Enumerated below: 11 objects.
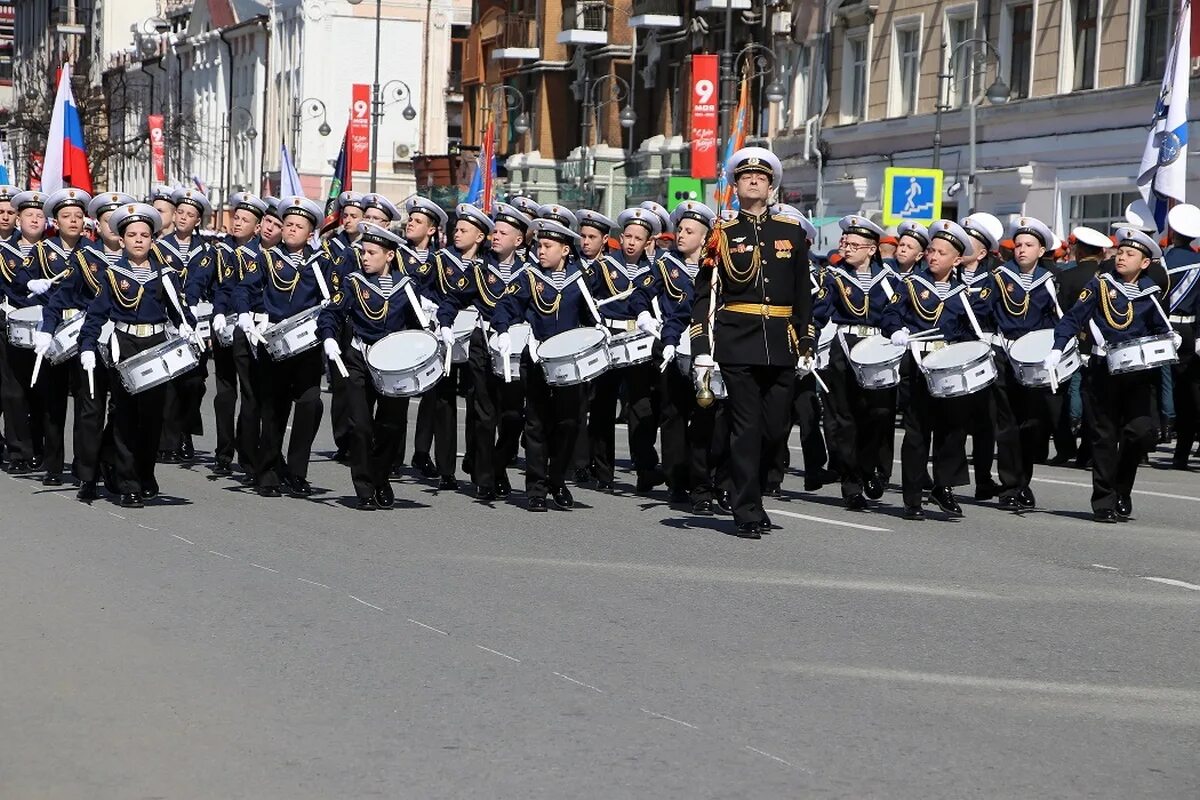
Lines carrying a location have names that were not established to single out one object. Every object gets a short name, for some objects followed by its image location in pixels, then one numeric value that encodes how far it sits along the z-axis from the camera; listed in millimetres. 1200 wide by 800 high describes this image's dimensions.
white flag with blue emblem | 22969
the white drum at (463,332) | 15609
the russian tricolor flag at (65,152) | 24922
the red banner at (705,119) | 44094
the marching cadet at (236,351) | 15289
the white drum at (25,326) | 15789
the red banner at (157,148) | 83312
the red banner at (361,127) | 70938
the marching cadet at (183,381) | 16747
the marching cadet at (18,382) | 16094
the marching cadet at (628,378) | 15117
